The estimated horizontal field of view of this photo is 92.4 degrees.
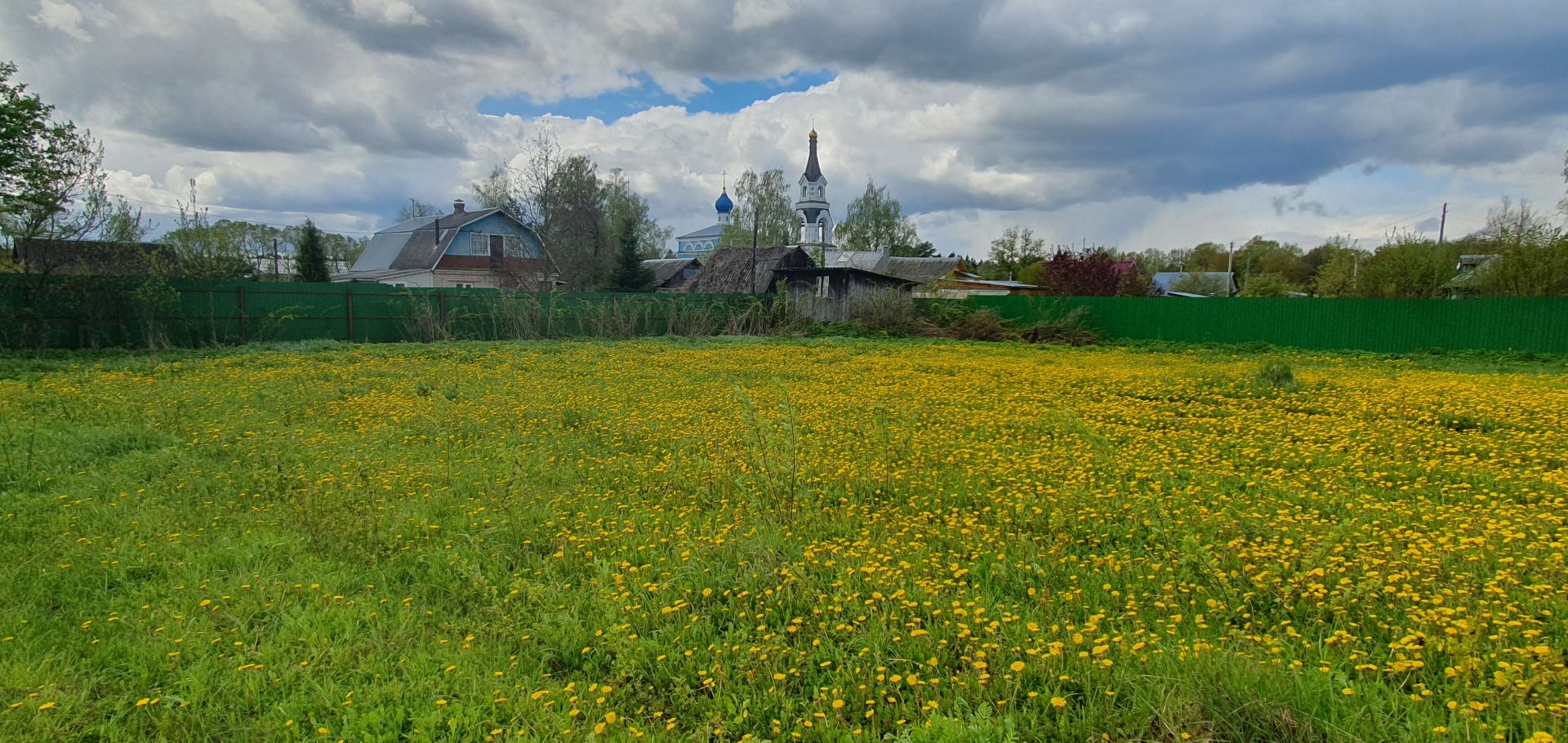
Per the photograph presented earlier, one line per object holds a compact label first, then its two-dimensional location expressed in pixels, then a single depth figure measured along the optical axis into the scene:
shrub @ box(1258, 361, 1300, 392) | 10.34
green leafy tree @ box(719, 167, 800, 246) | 63.03
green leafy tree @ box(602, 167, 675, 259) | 43.22
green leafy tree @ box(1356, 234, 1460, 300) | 19.83
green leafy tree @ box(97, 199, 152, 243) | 17.03
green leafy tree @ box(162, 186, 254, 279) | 26.33
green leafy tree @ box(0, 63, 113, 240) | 14.59
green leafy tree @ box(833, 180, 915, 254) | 68.38
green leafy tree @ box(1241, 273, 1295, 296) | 50.00
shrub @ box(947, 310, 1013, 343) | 24.78
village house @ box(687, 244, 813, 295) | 35.03
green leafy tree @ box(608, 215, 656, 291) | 36.81
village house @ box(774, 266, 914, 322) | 28.84
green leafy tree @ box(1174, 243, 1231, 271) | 80.81
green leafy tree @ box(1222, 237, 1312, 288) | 65.75
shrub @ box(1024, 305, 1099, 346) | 24.12
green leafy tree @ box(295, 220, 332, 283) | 36.31
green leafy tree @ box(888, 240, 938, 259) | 68.81
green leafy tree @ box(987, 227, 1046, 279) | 58.69
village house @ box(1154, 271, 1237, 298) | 58.85
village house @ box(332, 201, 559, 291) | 39.38
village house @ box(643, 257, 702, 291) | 50.42
